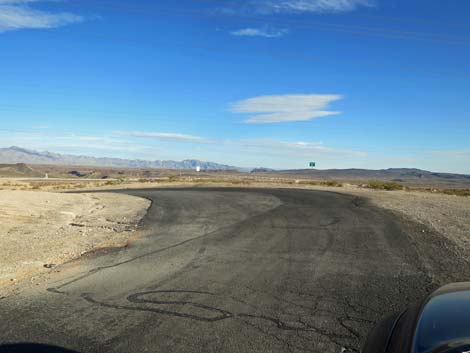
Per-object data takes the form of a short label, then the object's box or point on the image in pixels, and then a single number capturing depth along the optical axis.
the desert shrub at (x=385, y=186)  49.72
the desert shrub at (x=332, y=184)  57.31
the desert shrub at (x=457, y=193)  43.72
